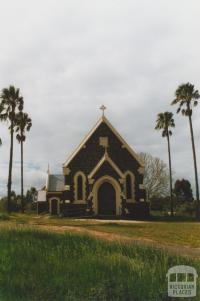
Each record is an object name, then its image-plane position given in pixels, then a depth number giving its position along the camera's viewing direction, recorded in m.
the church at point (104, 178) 41.56
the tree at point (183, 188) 90.62
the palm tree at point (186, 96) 47.25
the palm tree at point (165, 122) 56.09
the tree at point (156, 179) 68.88
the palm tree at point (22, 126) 54.41
